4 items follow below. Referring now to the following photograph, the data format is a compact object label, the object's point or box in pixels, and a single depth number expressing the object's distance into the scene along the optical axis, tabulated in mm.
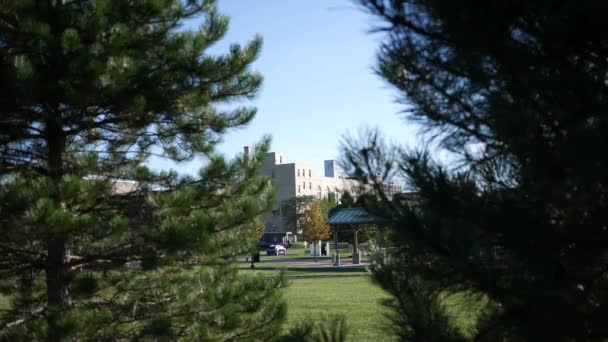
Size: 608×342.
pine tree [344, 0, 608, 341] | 2738
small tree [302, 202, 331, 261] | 66812
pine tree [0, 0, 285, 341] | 6129
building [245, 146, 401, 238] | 103200
